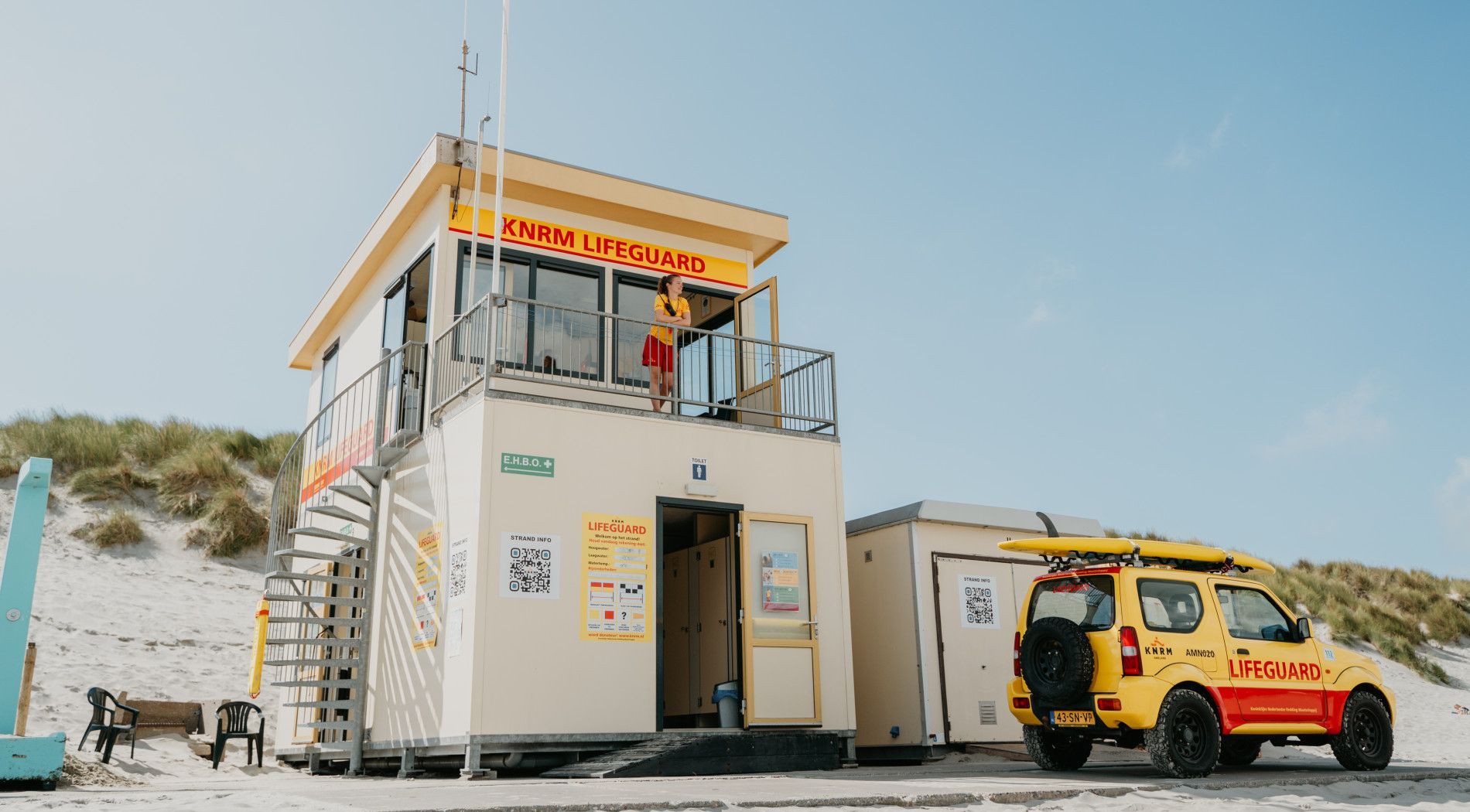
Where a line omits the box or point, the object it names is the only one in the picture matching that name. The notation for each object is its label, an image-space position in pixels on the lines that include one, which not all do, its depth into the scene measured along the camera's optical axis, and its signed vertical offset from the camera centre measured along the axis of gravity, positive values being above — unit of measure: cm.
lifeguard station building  1004 +181
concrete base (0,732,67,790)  810 -35
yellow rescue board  925 +111
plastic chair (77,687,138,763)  1231 -20
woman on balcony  1209 +373
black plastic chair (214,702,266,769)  1328 -26
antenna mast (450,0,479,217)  1385 +760
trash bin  1080 -9
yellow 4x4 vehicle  882 +14
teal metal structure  877 +96
